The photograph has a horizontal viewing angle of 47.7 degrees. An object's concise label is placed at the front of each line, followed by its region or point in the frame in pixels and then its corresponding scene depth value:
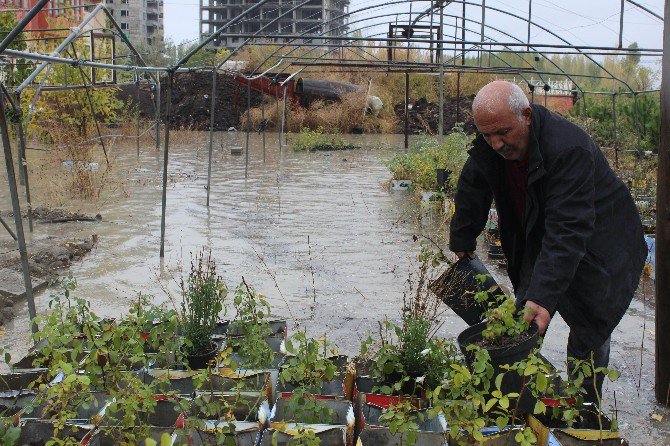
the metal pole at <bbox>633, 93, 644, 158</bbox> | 12.98
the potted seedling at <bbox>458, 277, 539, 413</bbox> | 3.04
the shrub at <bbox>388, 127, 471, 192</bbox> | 11.02
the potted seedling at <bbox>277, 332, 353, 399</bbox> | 3.25
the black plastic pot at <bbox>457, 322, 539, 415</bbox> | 3.08
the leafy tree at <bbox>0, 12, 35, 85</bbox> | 15.84
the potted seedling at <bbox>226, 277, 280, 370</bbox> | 3.65
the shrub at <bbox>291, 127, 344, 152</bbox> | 22.12
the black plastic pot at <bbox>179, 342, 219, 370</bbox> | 4.00
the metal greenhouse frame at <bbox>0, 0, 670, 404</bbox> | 4.22
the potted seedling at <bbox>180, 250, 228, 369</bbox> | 4.03
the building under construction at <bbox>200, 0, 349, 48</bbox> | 65.05
